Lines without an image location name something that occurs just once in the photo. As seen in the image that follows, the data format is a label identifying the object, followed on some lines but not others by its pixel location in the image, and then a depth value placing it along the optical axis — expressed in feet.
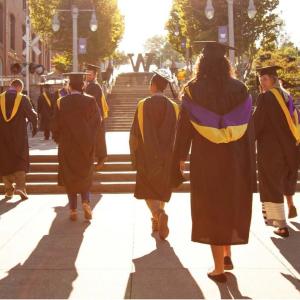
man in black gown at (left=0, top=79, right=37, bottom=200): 29.53
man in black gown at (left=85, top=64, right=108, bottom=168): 25.74
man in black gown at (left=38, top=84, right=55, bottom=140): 59.57
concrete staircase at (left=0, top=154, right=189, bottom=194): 32.68
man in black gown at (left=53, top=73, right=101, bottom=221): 23.86
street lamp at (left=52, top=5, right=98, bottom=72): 91.56
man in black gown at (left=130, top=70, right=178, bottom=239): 20.98
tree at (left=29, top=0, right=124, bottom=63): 142.00
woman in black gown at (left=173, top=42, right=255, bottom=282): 14.96
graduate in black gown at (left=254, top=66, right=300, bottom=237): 21.20
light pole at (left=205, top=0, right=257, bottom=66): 79.62
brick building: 132.42
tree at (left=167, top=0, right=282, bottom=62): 123.03
